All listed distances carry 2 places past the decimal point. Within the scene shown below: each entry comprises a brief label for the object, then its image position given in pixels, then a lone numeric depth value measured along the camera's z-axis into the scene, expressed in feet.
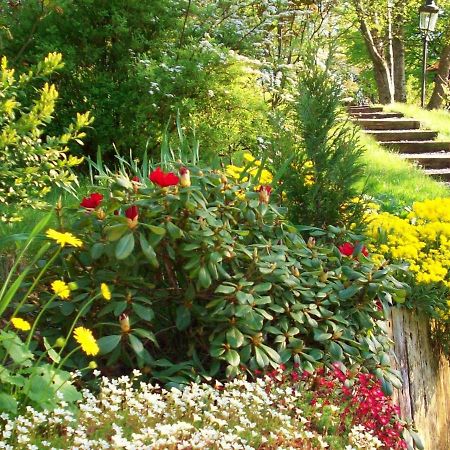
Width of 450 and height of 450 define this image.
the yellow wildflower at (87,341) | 8.34
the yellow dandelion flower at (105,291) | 9.14
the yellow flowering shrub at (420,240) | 16.47
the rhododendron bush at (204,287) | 11.62
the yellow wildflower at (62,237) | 8.63
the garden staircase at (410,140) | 38.81
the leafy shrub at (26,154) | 13.93
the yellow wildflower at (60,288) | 8.69
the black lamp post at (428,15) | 63.10
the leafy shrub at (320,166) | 16.08
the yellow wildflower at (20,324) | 8.65
